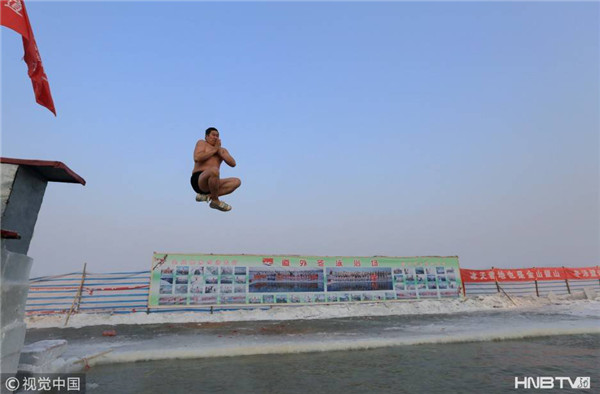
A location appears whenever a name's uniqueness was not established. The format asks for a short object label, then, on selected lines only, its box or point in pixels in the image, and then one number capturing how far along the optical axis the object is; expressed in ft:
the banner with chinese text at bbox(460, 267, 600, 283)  65.31
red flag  18.07
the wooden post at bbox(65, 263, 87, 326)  44.17
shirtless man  15.87
